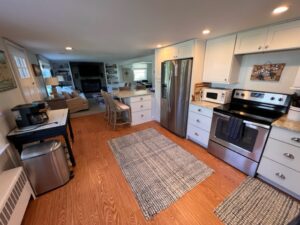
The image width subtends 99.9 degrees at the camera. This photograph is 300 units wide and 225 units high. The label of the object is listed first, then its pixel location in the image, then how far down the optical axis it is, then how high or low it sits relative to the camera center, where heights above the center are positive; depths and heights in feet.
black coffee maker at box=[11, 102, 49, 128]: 5.37 -1.67
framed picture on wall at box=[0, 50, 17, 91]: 5.67 -0.04
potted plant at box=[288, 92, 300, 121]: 5.18 -1.51
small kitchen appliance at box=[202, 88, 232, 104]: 7.62 -1.38
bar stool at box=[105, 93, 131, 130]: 10.88 -3.01
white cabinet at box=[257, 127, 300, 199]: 4.79 -3.53
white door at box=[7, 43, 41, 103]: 7.56 +0.18
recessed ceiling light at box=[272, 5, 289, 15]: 3.97 +1.93
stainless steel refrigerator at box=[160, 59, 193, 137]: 8.52 -1.45
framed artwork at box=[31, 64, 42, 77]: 11.25 +0.45
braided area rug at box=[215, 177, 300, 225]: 4.42 -4.95
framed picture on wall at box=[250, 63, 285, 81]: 6.27 -0.03
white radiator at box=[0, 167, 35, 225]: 3.49 -3.62
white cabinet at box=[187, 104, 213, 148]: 7.75 -3.24
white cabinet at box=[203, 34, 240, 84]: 7.04 +0.64
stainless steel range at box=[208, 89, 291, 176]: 5.66 -2.48
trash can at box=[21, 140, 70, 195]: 5.02 -3.59
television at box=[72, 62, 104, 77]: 26.50 +1.04
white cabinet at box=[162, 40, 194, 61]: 8.02 +1.48
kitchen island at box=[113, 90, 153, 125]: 11.53 -2.85
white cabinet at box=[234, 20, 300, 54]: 5.01 +1.40
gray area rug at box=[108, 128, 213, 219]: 5.24 -4.90
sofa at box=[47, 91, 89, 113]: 13.28 -3.08
